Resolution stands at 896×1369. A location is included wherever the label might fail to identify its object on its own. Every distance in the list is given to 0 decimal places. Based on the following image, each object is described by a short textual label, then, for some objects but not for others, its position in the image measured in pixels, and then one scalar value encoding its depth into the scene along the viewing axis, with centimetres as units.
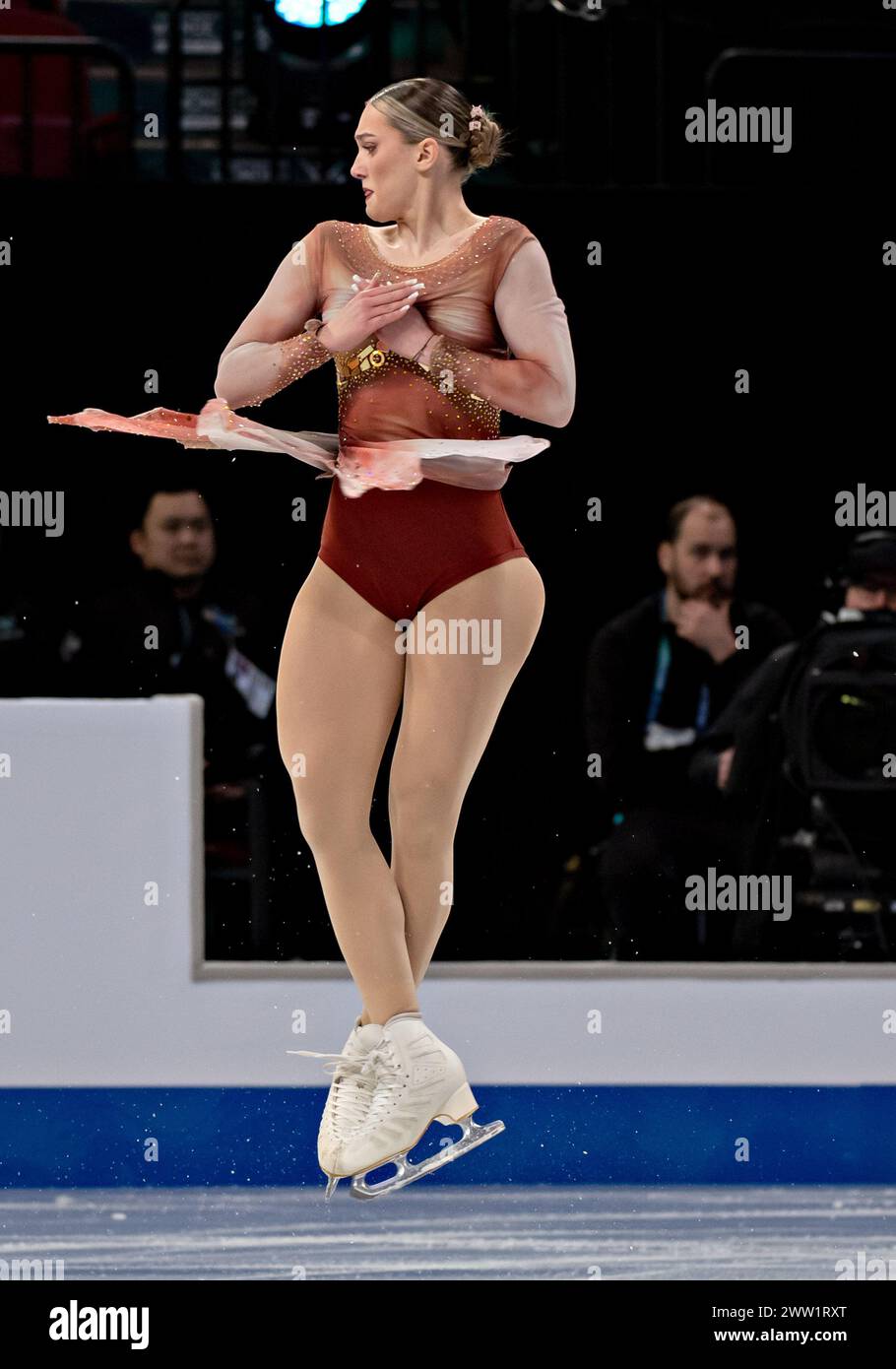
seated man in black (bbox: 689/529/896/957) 687
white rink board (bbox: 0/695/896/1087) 595
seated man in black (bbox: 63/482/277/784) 654
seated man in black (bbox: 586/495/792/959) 683
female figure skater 479
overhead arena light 675
